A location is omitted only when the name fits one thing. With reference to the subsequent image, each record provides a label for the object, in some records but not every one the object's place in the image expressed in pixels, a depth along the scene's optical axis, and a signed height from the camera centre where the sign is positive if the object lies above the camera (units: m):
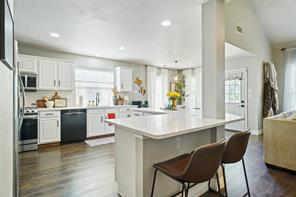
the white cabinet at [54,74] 4.33 +0.67
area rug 4.29 -1.18
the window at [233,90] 5.42 +0.28
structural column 2.30 +0.55
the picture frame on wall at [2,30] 0.85 +0.37
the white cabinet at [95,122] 4.81 -0.71
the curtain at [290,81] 5.20 +0.55
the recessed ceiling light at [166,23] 3.05 +1.43
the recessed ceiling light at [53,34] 3.55 +1.41
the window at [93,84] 5.39 +0.49
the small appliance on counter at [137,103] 6.11 -0.17
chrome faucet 5.68 +0.02
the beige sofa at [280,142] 2.64 -0.73
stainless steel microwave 4.00 +0.44
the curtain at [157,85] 7.06 +0.58
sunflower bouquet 3.75 +0.01
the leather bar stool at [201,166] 1.27 -0.54
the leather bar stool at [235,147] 1.67 -0.51
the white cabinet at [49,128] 4.00 -0.72
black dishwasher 4.34 -0.74
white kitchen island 1.62 -0.55
